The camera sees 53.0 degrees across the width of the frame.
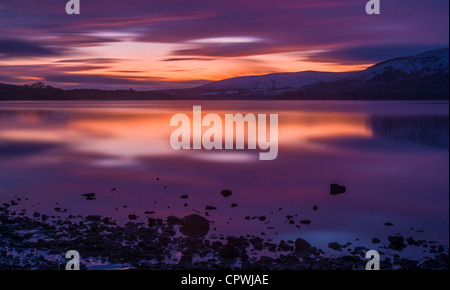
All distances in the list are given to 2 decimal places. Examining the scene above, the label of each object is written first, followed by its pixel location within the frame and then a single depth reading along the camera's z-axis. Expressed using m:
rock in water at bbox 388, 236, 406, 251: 12.23
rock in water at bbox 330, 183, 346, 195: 20.26
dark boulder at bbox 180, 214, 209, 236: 12.85
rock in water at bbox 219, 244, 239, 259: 10.97
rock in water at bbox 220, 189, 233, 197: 18.84
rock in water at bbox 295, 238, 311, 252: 11.76
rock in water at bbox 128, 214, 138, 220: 14.45
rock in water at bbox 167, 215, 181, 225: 13.79
